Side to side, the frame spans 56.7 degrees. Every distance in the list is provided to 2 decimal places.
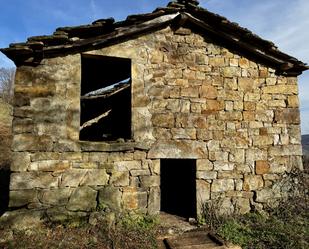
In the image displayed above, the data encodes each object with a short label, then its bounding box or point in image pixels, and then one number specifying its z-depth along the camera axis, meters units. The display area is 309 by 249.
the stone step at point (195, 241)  4.66
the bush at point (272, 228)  4.84
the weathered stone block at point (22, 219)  4.76
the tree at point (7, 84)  22.14
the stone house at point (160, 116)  5.15
